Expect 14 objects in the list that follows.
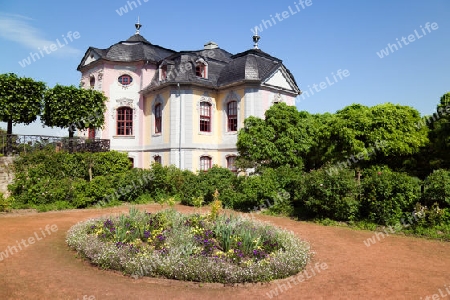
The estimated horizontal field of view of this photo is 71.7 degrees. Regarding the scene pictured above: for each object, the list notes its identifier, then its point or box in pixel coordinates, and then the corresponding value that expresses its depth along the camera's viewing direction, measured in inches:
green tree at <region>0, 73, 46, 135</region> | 617.9
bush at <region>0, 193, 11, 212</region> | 481.1
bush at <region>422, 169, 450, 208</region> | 352.5
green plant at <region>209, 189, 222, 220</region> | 327.3
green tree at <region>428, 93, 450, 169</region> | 493.0
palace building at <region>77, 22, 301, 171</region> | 799.1
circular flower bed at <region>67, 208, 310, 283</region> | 220.2
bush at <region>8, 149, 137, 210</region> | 527.5
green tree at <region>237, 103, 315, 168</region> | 602.9
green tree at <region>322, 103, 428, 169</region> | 544.1
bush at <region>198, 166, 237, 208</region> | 545.0
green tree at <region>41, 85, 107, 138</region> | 676.7
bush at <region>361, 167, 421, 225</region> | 372.5
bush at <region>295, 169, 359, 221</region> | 406.9
